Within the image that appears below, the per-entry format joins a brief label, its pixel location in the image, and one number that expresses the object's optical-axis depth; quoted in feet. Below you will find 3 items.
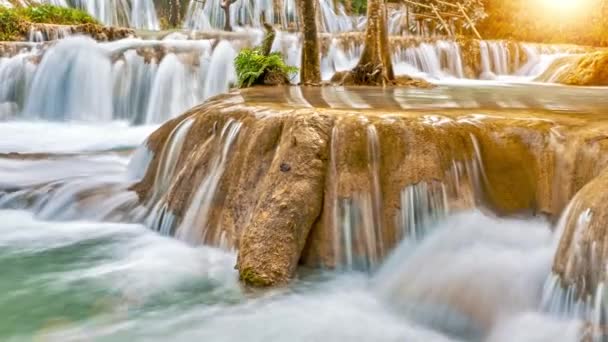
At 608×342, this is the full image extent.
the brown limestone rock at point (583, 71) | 43.65
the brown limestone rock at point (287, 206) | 14.87
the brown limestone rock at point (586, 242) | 10.54
